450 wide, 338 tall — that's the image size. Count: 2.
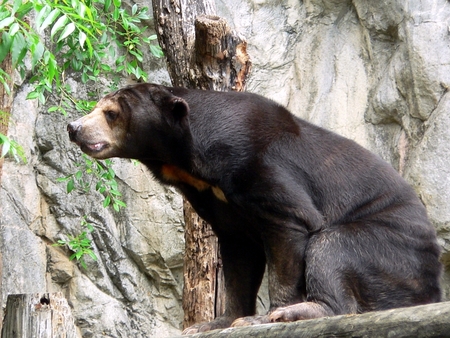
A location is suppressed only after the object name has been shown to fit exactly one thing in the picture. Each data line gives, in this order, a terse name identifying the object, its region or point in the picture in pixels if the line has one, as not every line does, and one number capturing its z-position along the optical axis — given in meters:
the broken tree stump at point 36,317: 8.47
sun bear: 6.82
